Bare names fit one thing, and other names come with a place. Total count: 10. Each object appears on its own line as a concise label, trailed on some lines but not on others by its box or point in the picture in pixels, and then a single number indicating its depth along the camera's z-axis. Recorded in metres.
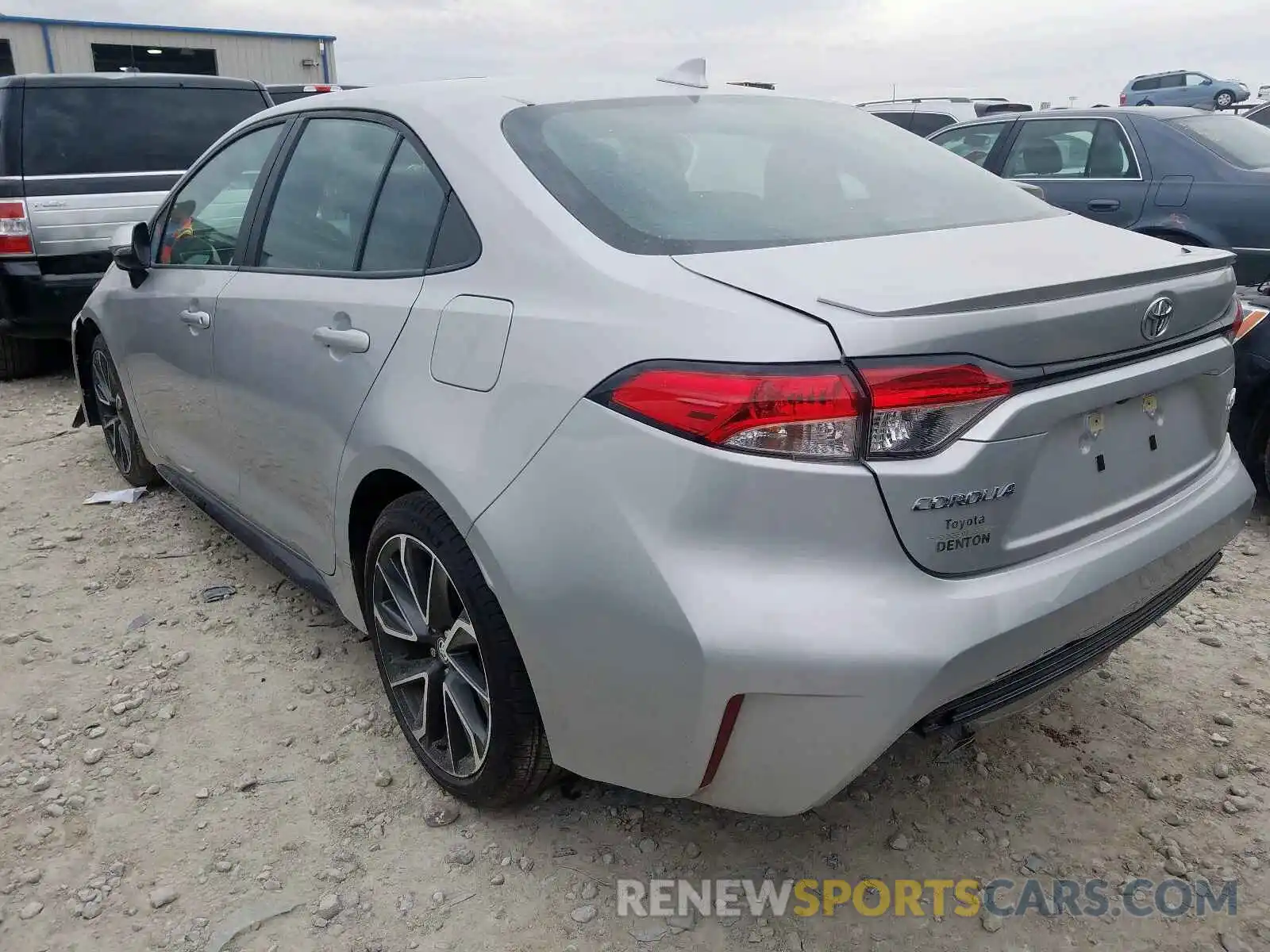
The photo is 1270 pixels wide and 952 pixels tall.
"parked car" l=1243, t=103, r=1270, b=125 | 12.73
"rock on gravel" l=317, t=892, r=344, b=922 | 2.11
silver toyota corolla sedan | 1.65
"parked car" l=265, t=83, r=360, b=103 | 12.48
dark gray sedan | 6.42
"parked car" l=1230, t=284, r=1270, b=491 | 3.63
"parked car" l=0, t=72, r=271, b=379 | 6.00
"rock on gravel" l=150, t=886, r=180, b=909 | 2.15
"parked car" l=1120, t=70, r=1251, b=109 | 24.72
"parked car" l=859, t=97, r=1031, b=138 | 13.70
